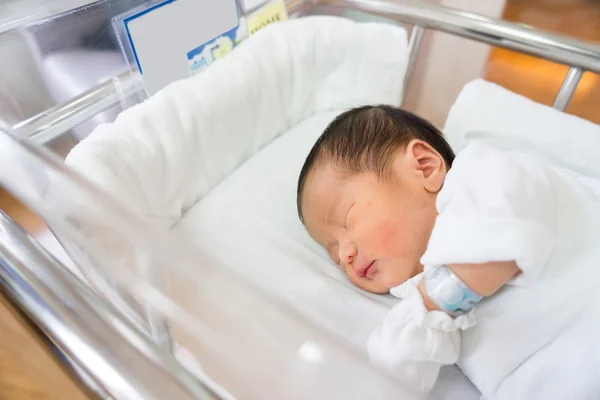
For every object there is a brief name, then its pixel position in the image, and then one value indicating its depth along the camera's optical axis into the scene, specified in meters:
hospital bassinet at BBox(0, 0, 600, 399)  0.27
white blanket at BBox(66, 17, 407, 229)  0.62
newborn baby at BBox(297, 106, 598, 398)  0.48
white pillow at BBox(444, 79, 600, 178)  0.73
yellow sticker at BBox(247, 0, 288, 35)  0.93
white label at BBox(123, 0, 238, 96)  0.71
